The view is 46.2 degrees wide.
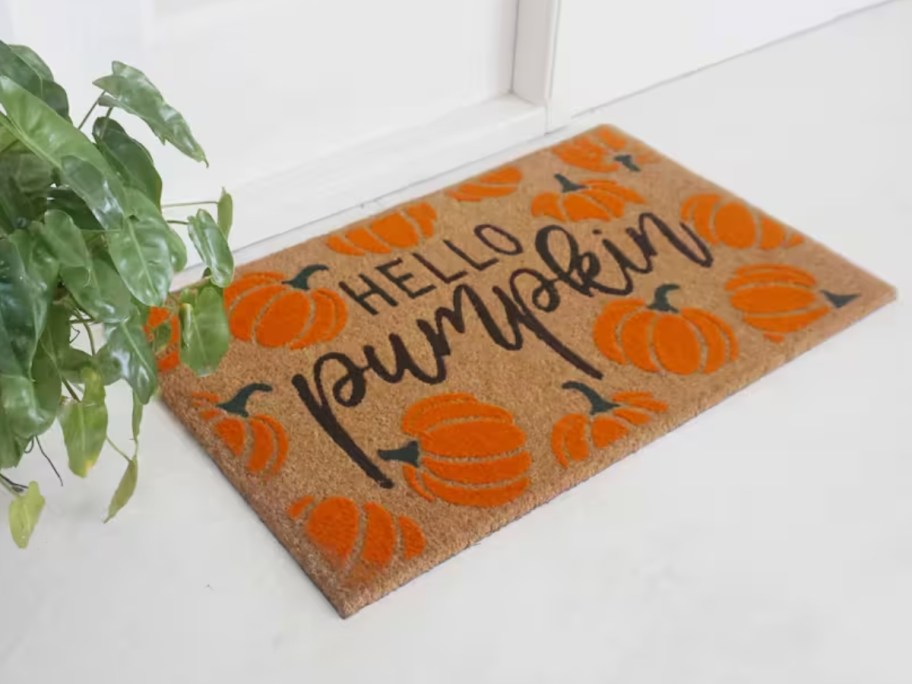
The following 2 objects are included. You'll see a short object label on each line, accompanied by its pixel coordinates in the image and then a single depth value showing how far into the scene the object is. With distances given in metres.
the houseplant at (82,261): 0.85
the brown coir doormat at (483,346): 1.27
